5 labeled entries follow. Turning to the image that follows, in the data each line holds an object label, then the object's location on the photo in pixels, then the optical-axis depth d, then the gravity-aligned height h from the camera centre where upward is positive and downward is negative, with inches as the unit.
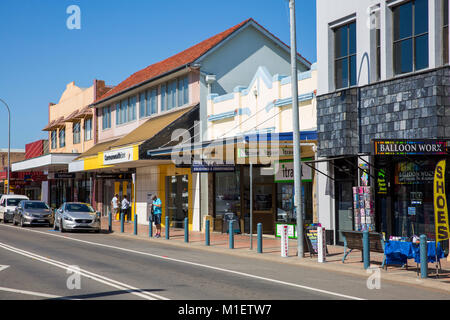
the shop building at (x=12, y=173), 2153.1 +52.3
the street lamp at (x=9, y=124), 1851.7 +197.6
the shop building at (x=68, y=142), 1640.0 +138.9
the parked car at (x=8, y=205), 1407.5 -45.3
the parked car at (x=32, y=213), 1226.0 -58.0
